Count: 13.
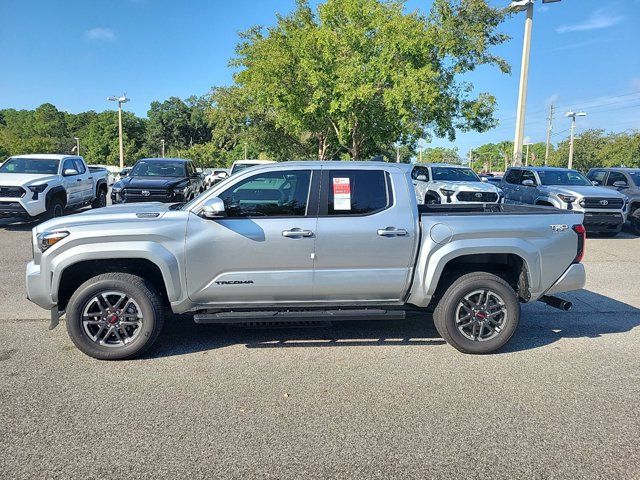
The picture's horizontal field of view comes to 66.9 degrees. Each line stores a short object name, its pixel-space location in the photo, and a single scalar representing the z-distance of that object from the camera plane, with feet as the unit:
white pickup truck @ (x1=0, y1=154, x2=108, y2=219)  37.91
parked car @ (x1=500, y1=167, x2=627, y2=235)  40.27
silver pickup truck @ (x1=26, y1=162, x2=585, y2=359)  14.61
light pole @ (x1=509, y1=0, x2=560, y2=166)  66.13
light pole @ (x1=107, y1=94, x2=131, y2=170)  137.13
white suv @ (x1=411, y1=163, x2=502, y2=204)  45.32
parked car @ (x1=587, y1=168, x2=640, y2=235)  45.42
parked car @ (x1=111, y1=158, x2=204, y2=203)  42.96
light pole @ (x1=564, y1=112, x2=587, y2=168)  151.70
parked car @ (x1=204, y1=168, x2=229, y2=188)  69.51
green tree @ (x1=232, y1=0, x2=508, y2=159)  55.21
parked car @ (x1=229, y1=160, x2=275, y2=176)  58.10
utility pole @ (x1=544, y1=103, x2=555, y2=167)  209.37
